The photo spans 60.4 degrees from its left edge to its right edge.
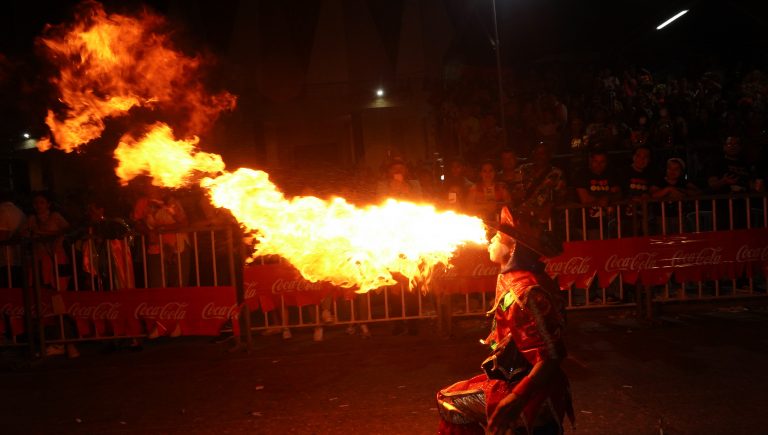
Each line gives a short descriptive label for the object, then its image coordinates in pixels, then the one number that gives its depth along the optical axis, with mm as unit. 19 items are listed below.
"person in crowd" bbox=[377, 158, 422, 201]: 7691
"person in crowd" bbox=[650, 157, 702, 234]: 7724
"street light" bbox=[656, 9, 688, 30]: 10864
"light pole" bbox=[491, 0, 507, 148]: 10671
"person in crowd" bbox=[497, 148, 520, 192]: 8602
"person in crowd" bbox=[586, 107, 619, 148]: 10461
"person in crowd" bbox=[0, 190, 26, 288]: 7668
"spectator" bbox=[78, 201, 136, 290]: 7469
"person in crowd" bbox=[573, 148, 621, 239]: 7992
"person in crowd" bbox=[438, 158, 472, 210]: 8491
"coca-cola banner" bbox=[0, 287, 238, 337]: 7316
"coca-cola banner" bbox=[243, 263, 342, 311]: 7359
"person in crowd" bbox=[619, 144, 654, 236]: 7809
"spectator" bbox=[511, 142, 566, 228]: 8086
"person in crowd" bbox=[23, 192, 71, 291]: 7473
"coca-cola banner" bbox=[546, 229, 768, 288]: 7469
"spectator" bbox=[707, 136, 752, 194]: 8305
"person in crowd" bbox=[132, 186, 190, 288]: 7579
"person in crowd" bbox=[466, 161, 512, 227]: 8031
